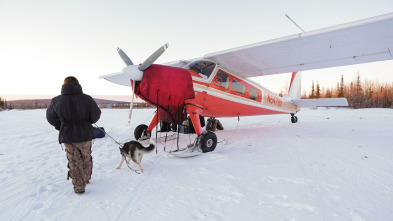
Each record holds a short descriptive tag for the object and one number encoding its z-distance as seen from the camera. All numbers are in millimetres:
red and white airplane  4254
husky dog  3271
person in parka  2496
